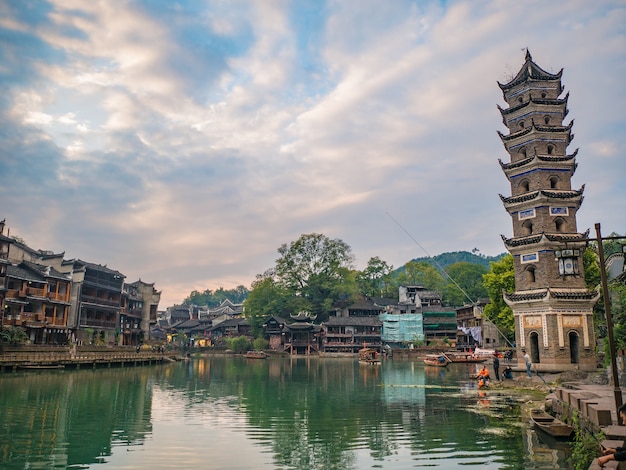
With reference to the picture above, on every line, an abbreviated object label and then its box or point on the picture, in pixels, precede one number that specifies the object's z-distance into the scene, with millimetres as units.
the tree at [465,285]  109375
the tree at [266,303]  97062
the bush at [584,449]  12477
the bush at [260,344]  90750
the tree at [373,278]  114688
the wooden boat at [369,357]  66500
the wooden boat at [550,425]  15766
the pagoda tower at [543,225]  35281
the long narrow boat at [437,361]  57259
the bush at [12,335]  45094
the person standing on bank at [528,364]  32375
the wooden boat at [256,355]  82762
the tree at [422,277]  121688
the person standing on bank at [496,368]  34331
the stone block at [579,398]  15216
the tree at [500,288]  50812
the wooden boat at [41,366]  42188
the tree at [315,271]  99688
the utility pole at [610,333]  14617
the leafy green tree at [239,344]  90438
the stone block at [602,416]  12609
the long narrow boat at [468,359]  59719
